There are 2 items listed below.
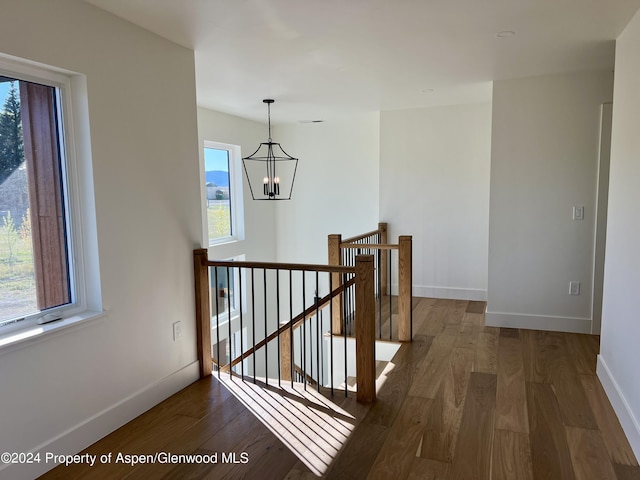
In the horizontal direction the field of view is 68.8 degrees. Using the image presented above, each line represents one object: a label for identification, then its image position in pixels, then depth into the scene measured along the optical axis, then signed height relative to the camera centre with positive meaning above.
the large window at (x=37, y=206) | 2.20 +0.01
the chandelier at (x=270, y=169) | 6.57 +0.53
